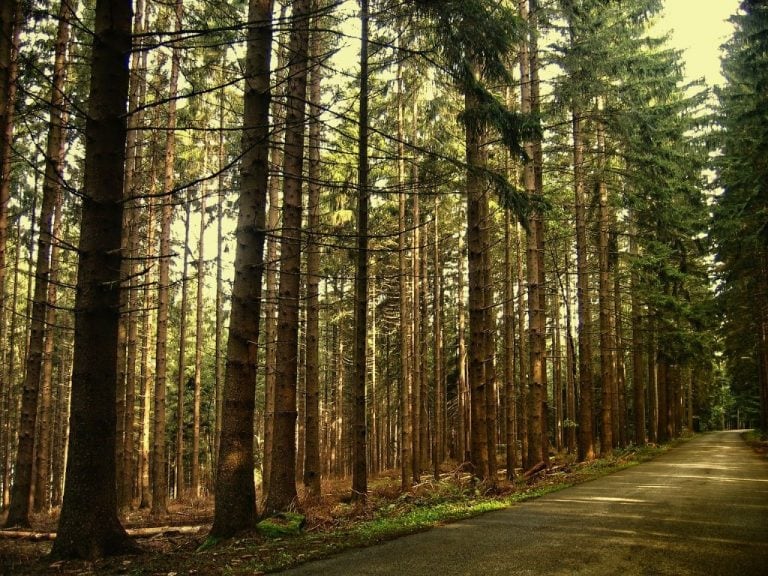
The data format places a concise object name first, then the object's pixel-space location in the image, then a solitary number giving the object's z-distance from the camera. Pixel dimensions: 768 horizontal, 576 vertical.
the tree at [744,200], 16.83
